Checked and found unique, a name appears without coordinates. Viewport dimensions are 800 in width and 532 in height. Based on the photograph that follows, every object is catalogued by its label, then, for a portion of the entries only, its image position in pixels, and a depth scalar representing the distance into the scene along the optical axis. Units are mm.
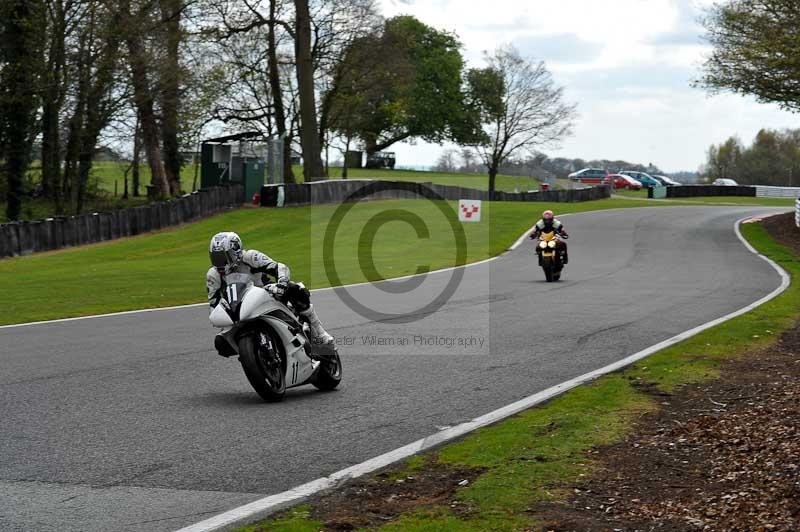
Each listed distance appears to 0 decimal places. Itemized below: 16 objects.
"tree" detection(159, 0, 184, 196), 45031
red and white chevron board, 40616
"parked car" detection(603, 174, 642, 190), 87500
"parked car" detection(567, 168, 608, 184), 96131
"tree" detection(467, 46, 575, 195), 80000
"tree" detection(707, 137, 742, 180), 107812
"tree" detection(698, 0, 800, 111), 36375
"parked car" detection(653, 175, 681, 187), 91462
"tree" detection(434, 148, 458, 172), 110219
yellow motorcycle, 23812
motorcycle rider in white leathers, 9773
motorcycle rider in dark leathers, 24188
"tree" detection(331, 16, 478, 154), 83812
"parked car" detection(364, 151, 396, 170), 105875
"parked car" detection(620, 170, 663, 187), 90412
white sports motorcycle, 9656
